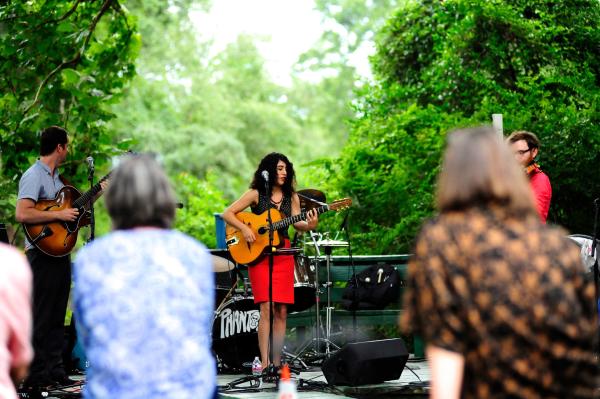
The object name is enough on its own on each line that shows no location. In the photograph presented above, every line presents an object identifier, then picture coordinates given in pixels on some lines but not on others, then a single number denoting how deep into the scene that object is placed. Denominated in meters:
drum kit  9.57
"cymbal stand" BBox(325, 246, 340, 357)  10.05
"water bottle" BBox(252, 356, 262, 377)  9.11
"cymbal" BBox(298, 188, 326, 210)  9.20
